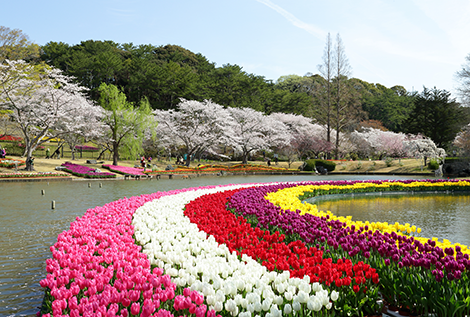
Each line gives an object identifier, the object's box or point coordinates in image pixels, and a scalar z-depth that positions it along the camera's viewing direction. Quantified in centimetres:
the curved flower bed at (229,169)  3169
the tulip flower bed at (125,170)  2808
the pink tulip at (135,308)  274
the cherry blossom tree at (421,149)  3216
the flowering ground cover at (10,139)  4035
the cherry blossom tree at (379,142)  4738
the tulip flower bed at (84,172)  2488
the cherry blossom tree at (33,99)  2666
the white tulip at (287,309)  276
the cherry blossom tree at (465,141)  3019
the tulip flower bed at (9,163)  2644
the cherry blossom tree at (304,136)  4469
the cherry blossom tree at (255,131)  4334
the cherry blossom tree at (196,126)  3959
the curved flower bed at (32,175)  2252
